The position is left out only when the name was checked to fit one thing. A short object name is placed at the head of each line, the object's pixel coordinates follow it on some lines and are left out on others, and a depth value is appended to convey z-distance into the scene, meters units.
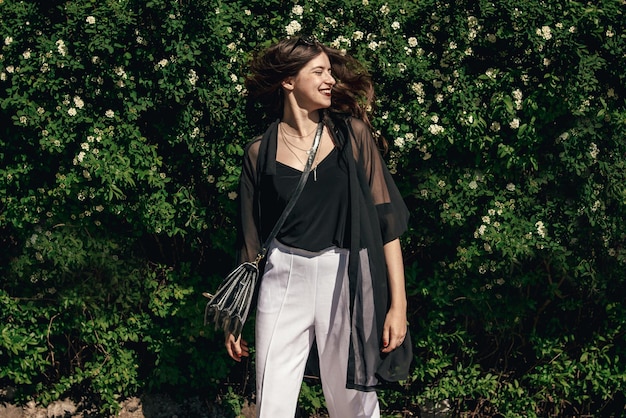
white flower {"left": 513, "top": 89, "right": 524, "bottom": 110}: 4.21
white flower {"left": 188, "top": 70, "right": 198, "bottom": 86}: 4.28
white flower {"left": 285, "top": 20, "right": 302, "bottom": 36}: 4.26
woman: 3.66
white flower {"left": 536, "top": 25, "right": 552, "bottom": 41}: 4.10
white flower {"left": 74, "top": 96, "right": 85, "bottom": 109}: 4.45
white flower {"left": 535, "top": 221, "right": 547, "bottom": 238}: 4.32
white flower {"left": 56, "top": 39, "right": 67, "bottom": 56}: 4.39
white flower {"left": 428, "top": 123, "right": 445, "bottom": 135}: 4.22
